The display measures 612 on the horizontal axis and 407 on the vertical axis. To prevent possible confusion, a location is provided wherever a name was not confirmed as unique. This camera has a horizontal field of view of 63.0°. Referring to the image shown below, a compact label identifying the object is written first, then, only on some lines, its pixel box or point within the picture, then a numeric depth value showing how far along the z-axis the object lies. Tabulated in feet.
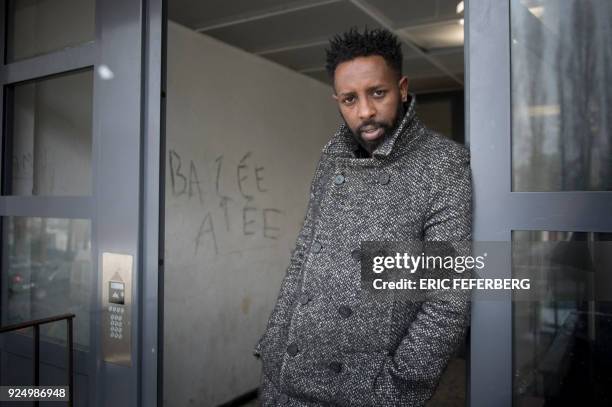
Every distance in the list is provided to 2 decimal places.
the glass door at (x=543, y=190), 4.16
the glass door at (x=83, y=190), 6.67
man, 4.45
